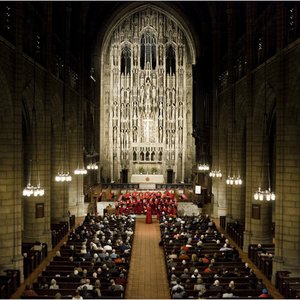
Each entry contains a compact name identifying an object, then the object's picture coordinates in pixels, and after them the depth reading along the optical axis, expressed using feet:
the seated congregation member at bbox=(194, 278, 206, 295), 52.11
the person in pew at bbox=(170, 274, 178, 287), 54.15
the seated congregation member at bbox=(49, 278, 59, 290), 51.87
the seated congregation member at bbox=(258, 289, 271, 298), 48.93
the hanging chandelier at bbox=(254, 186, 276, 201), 67.21
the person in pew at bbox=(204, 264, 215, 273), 60.03
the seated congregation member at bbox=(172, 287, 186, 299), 50.10
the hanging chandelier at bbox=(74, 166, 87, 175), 113.17
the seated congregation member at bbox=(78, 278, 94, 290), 51.01
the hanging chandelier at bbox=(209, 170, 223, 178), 110.14
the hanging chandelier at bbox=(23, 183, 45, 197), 66.13
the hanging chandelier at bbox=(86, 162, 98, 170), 137.32
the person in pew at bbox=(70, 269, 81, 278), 57.38
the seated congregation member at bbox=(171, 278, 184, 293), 51.96
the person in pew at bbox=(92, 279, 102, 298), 50.26
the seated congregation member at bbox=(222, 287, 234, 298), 48.49
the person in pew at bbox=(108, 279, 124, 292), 52.45
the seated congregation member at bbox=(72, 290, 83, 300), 44.92
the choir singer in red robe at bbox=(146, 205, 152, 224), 119.55
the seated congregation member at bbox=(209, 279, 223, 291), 52.07
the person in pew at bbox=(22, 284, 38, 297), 48.95
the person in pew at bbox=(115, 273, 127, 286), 57.26
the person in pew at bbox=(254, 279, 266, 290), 52.84
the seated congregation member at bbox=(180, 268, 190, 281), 57.77
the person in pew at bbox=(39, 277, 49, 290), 52.39
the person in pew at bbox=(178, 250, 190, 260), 69.21
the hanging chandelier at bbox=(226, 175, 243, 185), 90.94
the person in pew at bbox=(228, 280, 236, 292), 51.45
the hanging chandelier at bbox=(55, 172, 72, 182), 90.89
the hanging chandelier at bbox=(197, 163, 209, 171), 129.77
